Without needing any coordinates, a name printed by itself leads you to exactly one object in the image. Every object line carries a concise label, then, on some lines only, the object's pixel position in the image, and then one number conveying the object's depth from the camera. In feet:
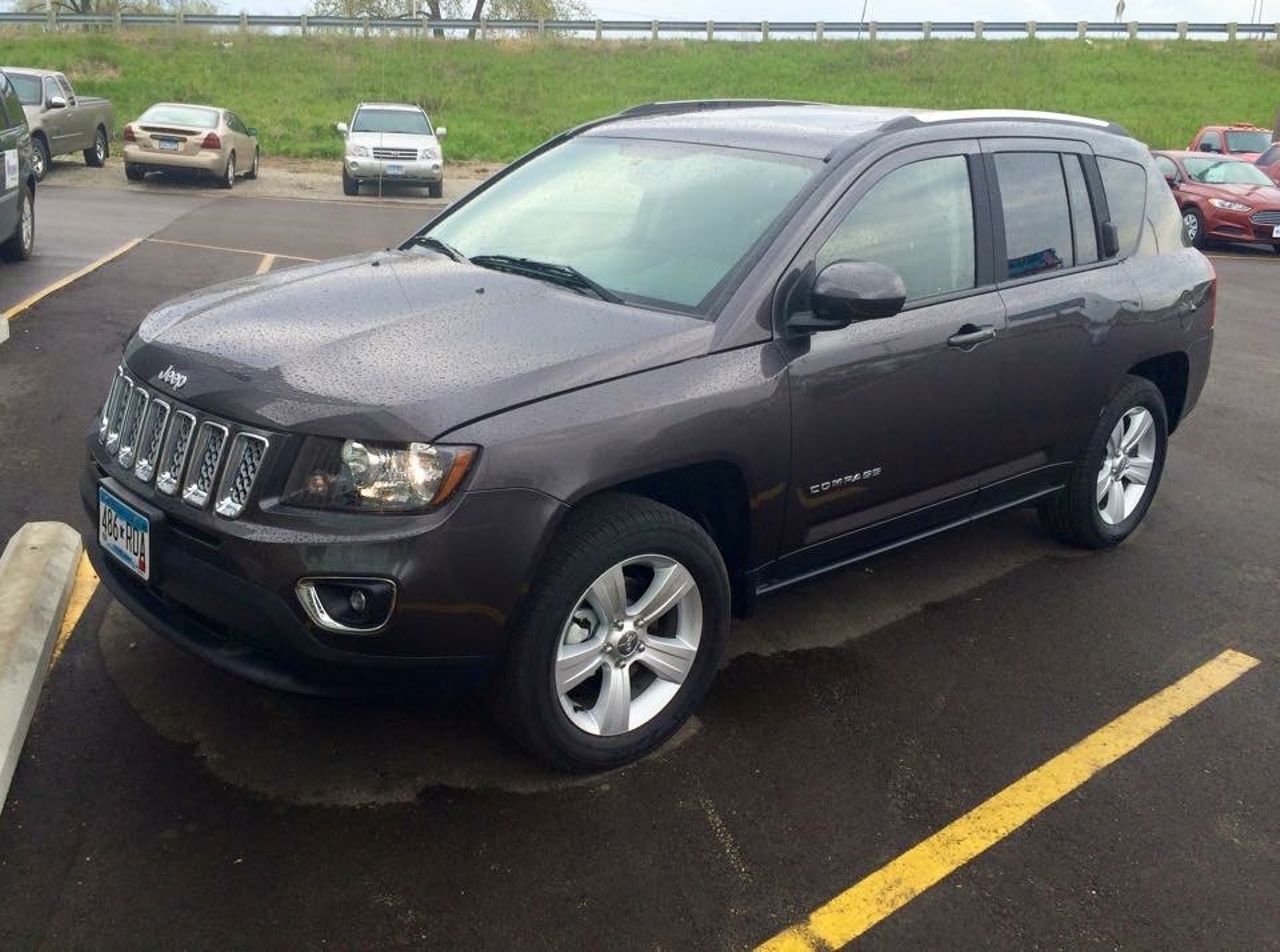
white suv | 68.54
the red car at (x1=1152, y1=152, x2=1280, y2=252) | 58.29
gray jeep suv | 10.00
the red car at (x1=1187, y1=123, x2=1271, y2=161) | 81.92
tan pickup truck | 63.05
